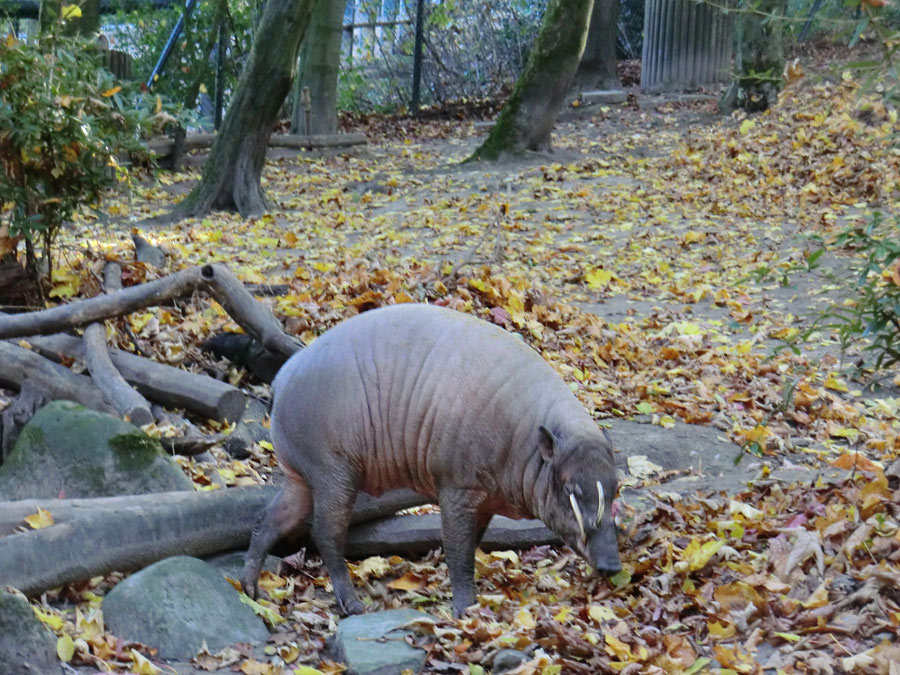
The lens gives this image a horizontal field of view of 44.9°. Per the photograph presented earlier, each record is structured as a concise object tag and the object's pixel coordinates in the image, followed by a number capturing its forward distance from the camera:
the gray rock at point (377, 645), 3.68
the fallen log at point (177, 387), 5.80
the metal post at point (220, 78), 16.36
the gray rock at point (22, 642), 3.26
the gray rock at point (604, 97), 17.23
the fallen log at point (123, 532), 4.10
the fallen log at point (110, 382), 5.41
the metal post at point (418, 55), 18.03
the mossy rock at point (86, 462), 4.91
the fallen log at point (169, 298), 5.91
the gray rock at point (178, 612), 3.92
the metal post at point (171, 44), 16.31
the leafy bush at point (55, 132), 6.28
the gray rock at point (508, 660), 3.60
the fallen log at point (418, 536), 4.91
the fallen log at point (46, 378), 5.65
